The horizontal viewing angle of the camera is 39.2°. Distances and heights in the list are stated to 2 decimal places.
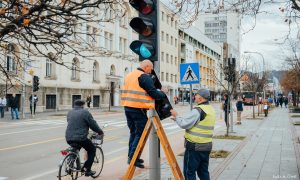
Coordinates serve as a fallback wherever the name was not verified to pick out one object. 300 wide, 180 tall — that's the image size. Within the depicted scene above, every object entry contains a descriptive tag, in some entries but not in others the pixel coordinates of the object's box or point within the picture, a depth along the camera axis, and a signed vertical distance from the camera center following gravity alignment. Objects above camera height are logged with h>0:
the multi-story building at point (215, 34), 141.12 +23.56
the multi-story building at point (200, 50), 89.67 +11.87
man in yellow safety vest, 6.32 -0.56
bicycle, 7.83 -1.23
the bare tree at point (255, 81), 38.44 +1.65
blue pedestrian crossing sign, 11.61 +0.71
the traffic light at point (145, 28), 6.00 +1.01
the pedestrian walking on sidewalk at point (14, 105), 28.53 -0.37
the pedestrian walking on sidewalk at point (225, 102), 20.42 -0.16
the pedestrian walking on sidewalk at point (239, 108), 25.20 -0.56
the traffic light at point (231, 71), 19.65 +1.30
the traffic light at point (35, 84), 30.40 +1.12
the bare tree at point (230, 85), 18.95 +0.66
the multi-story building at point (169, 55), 75.12 +8.26
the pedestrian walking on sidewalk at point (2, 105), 30.11 -0.38
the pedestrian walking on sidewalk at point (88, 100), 45.15 -0.13
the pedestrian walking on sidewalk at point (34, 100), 34.09 -0.04
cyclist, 8.02 -0.52
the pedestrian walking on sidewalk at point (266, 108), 35.35 -0.84
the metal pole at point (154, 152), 5.93 -0.75
